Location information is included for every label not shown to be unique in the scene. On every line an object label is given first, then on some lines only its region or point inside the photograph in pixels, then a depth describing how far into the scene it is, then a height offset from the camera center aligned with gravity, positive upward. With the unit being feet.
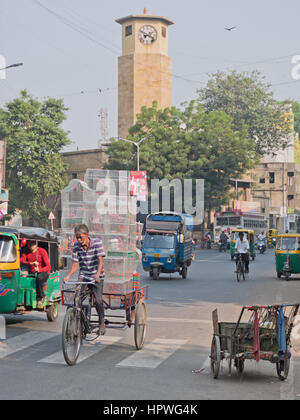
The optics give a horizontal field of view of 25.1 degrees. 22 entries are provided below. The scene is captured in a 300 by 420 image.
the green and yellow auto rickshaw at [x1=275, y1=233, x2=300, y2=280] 84.17 -5.63
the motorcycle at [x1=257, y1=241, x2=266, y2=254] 172.31 -9.23
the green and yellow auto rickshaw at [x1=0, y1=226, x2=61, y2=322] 38.19 -4.01
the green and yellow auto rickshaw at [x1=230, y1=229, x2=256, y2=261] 133.90 -6.61
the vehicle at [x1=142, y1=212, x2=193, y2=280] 88.12 -5.26
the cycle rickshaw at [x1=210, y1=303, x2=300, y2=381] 27.02 -5.34
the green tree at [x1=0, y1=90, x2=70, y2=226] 208.44 +18.74
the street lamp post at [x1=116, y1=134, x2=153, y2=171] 192.90 +19.67
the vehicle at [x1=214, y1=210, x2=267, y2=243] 203.00 -3.41
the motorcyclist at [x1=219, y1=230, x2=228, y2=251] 181.47 -8.10
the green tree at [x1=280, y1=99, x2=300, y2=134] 381.32 +54.96
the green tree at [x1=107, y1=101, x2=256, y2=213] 205.05 +18.82
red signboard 181.87 +7.59
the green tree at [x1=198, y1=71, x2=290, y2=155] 270.87 +42.65
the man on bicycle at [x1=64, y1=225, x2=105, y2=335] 32.71 -2.51
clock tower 259.19 +53.91
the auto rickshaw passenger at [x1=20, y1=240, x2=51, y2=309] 41.39 -3.42
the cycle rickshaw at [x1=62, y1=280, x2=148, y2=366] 29.78 -4.99
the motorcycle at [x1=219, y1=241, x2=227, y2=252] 182.60 -9.78
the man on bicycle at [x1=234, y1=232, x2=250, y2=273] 84.27 -4.93
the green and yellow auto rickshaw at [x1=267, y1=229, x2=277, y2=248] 223.40 -8.89
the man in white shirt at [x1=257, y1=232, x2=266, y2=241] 172.81 -7.08
